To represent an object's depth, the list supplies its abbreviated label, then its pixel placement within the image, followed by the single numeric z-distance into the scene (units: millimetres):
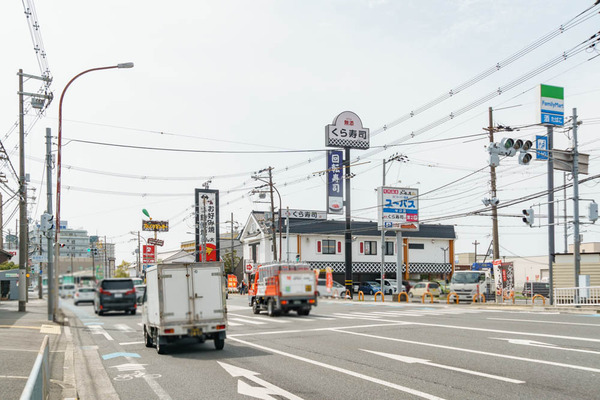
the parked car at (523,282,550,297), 47875
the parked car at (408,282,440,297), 45375
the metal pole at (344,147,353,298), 50719
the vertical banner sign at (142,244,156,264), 79375
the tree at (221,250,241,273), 75994
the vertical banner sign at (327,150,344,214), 50281
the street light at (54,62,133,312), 20812
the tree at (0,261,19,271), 87962
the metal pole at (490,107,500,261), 39869
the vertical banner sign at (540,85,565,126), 32219
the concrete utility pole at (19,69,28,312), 31688
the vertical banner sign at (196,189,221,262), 66312
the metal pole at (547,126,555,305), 31484
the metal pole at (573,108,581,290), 27984
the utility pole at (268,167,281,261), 51856
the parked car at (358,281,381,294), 59734
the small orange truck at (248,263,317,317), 27406
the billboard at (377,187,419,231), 46469
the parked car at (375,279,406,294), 58719
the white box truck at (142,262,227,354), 14484
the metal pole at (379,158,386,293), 46125
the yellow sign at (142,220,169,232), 85125
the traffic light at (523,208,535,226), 29438
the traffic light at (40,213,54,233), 23547
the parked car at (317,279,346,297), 50594
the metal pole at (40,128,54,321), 19031
